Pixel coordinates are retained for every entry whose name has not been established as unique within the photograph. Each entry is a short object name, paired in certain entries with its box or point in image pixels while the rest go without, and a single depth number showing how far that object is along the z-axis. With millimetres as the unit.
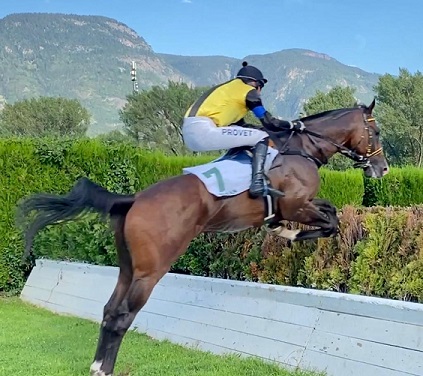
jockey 5254
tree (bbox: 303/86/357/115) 43031
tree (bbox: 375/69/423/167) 40594
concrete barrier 4535
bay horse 4844
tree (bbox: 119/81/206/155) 50469
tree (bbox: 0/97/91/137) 58781
